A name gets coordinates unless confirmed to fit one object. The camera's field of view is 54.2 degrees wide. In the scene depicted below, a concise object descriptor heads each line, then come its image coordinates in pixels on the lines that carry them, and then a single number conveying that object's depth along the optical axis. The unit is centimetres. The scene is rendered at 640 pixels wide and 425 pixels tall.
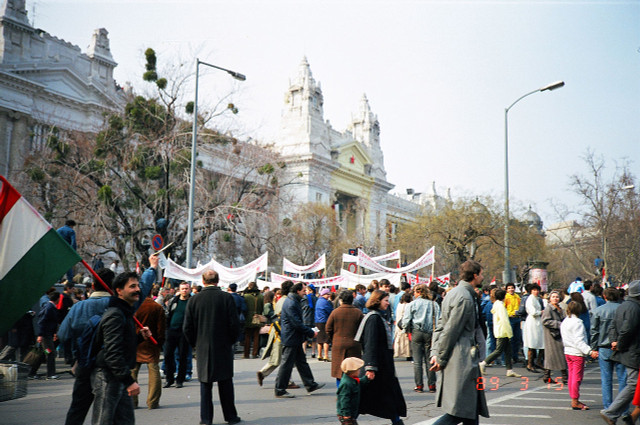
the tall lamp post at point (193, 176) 1909
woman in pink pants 888
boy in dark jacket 637
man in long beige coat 570
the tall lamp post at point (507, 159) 2180
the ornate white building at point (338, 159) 5962
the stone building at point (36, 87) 3497
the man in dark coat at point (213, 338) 754
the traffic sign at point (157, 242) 1527
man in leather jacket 532
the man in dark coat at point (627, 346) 746
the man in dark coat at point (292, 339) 954
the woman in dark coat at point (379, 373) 673
